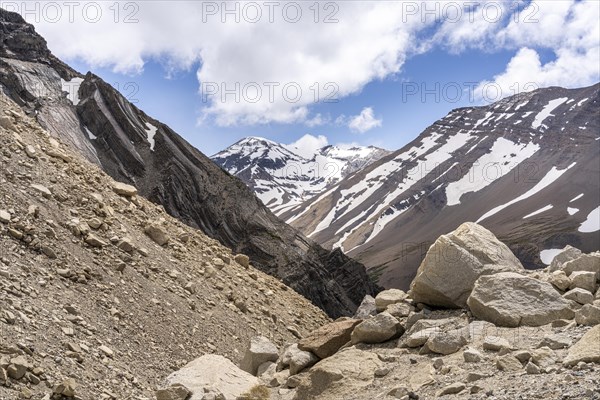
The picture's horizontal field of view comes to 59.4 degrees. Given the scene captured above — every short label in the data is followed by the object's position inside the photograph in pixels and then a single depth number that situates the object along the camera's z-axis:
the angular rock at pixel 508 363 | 10.62
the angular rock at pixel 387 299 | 17.33
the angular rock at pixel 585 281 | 14.57
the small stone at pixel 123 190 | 22.42
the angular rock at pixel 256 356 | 16.47
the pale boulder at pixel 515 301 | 13.50
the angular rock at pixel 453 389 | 10.19
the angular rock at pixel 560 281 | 14.79
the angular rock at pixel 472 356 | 11.55
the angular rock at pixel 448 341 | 12.70
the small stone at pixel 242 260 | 26.11
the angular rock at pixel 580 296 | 13.86
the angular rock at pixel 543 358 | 10.38
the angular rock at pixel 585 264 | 15.05
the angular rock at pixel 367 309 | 18.67
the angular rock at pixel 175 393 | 11.27
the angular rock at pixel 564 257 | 16.91
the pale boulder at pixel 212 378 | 11.59
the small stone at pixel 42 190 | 17.11
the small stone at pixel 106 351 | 12.87
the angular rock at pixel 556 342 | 11.31
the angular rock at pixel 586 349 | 9.92
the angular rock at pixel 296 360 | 14.84
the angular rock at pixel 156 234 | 20.83
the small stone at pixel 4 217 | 14.77
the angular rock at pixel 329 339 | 15.38
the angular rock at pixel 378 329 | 14.84
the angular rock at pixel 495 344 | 11.77
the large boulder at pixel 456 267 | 15.52
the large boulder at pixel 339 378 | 12.36
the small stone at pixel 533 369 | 10.07
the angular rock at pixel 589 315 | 12.23
